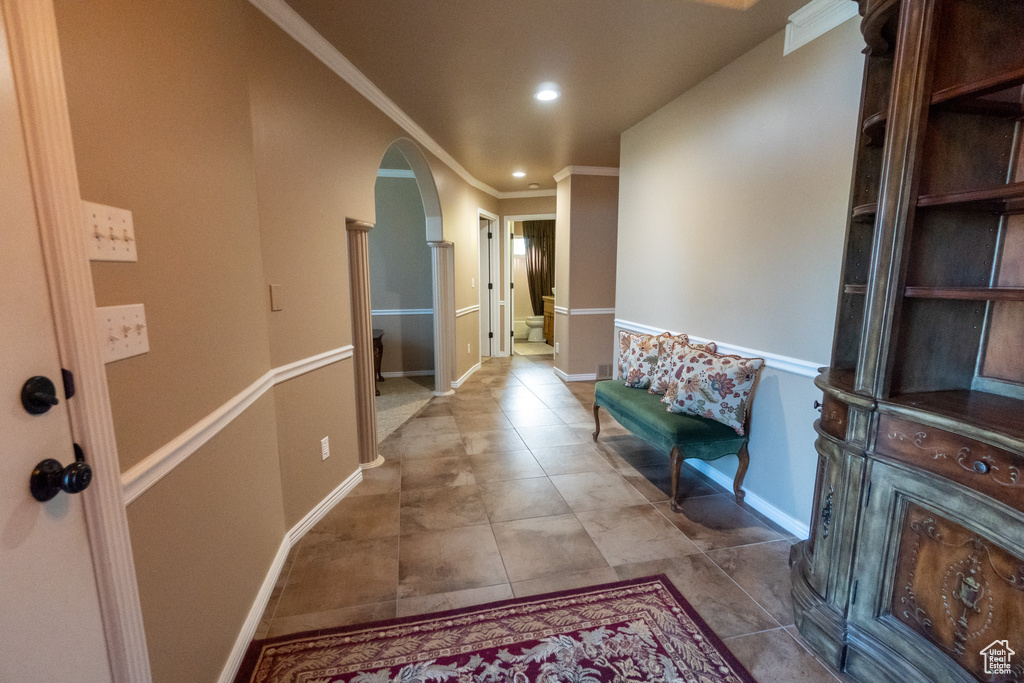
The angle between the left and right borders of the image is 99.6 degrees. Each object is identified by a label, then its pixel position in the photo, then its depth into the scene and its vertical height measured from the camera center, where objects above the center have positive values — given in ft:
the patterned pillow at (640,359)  9.94 -1.96
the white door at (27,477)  2.29 -1.08
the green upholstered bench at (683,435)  7.74 -2.91
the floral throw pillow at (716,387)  7.75 -2.04
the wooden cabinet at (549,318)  26.58 -2.56
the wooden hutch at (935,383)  3.75 -1.13
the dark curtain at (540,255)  28.02 +1.34
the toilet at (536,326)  28.35 -3.30
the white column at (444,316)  14.60 -1.38
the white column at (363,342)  8.99 -1.41
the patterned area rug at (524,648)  4.71 -4.28
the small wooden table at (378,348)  16.90 -2.79
